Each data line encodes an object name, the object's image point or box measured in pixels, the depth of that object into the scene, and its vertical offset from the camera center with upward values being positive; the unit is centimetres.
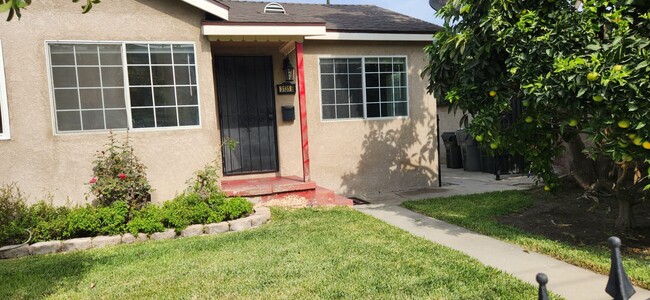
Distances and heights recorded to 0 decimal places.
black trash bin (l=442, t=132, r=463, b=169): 1277 -103
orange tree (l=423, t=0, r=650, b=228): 374 +34
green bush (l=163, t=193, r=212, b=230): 588 -116
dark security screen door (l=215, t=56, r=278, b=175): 830 +27
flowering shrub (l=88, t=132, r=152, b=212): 611 -67
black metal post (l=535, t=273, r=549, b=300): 168 -68
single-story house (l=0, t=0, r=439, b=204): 638 +58
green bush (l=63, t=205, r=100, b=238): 555 -118
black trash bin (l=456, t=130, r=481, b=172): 1171 -105
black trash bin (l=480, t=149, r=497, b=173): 1118 -128
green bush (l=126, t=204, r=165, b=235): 570 -123
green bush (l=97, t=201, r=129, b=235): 568 -118
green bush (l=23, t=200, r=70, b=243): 546 -114
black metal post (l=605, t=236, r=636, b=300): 177 -72
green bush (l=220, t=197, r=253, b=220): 620 -119
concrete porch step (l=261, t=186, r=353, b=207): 724 -129
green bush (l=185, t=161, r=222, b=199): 642 -86
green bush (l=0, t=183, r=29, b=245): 538 -104
